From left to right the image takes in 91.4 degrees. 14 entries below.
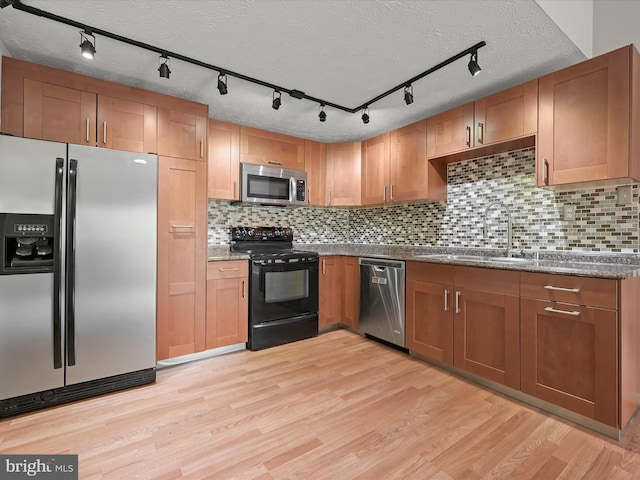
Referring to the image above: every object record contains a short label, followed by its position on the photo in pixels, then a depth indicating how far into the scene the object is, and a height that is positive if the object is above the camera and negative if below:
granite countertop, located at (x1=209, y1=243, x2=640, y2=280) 1.78 -0.14
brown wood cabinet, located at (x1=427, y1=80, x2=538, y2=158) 2.26 +0.97
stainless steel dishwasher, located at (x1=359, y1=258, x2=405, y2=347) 2.89 -0.57
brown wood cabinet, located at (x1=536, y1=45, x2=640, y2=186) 1.84 +0.77
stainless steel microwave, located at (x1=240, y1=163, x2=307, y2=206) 3.26 +0.61
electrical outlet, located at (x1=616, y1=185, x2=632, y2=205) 2.06 +0.32
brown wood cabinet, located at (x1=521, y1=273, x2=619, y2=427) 1.66 -0.59
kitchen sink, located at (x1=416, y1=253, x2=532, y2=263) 2.40 -0.14
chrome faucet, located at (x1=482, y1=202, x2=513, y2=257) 2.63 +0.16
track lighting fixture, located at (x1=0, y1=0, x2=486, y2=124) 1.73 +1.23
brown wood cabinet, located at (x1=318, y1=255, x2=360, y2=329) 3.45 -0.57
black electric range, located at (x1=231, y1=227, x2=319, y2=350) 2.99 -0.52
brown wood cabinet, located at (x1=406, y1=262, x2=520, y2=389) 2.08 -0.58
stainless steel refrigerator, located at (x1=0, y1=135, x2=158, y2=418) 1.87 -0.21
